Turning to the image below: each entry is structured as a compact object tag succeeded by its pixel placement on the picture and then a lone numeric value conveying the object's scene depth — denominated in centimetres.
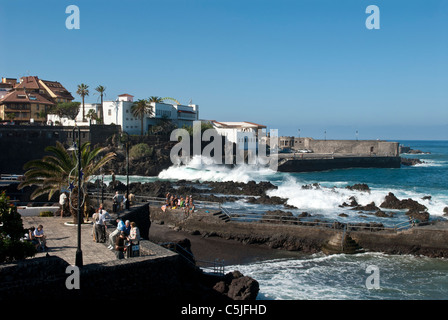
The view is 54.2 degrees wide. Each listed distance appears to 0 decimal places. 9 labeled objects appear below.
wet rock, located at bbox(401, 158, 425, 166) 10101
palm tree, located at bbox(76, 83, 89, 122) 7888
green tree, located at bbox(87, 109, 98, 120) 7688
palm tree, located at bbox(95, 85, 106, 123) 8131
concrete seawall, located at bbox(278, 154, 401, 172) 7600
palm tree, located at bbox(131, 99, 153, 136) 7519
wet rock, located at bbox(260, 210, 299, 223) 2588
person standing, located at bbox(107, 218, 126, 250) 1345
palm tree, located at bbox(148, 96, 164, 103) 8340
